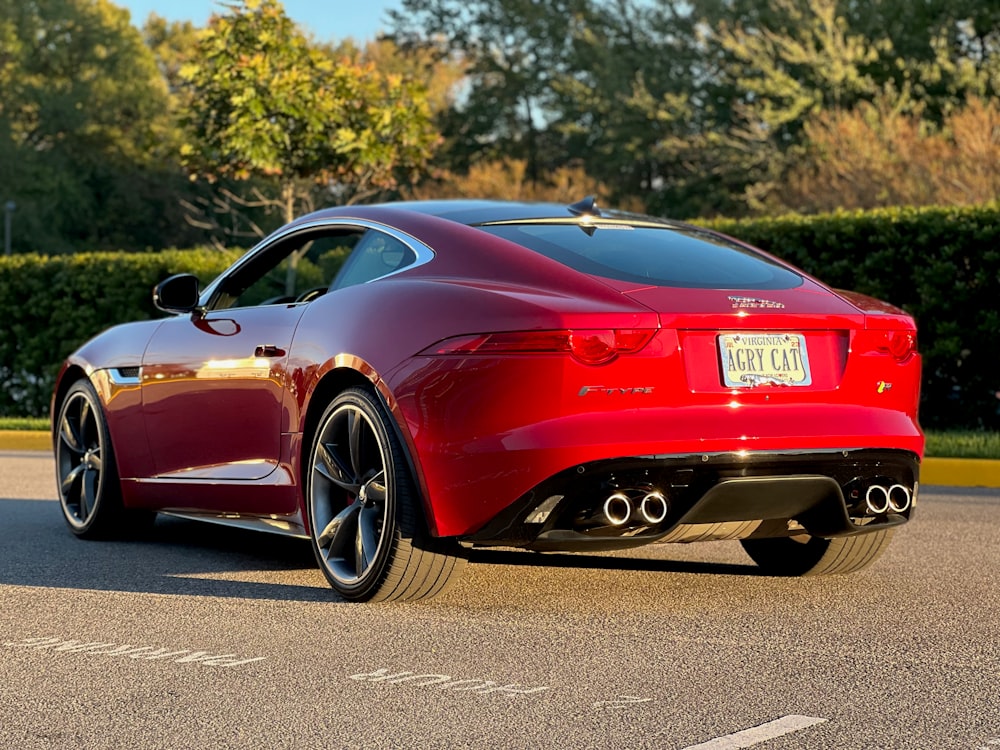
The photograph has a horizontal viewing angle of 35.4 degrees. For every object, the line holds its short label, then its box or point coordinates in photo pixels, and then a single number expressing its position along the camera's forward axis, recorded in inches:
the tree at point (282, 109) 737.6
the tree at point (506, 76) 2059.5
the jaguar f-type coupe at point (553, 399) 201.6
